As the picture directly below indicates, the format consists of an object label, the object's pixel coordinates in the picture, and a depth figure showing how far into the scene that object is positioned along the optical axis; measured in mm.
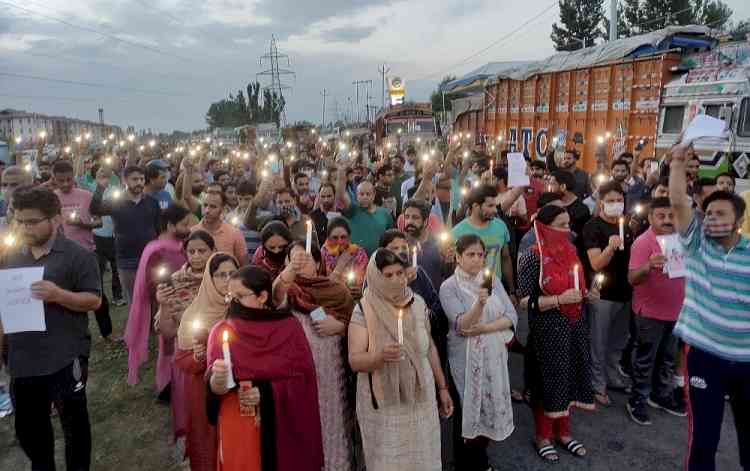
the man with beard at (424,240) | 4270
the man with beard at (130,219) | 5410
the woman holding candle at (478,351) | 3324
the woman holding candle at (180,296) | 3444
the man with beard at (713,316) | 2797
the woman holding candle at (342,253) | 4031
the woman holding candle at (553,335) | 3668
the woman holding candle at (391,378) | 2906
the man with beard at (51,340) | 2891
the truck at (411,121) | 22312
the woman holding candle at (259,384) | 2648
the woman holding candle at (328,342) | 3129
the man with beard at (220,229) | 4488
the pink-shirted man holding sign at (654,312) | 4012
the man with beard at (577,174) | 6805
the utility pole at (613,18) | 19103
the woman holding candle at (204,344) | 2990
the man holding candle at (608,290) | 4289
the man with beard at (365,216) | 5031
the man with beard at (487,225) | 4375
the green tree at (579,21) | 39000
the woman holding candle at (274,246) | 3561
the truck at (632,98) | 8555
